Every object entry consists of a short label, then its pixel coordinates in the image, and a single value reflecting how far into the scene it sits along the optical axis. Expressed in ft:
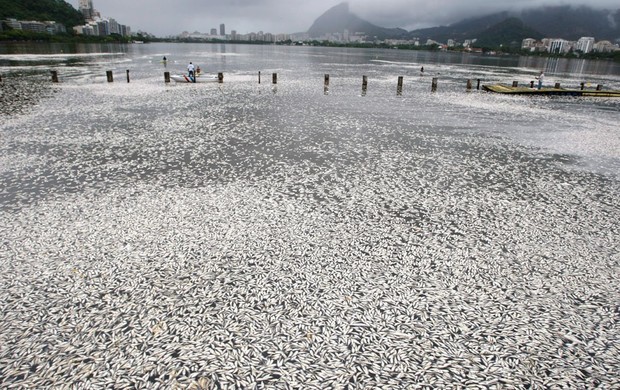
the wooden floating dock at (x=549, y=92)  117.29
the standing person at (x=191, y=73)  122.11
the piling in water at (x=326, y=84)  118.42
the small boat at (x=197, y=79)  123.95
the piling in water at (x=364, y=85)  118.56
